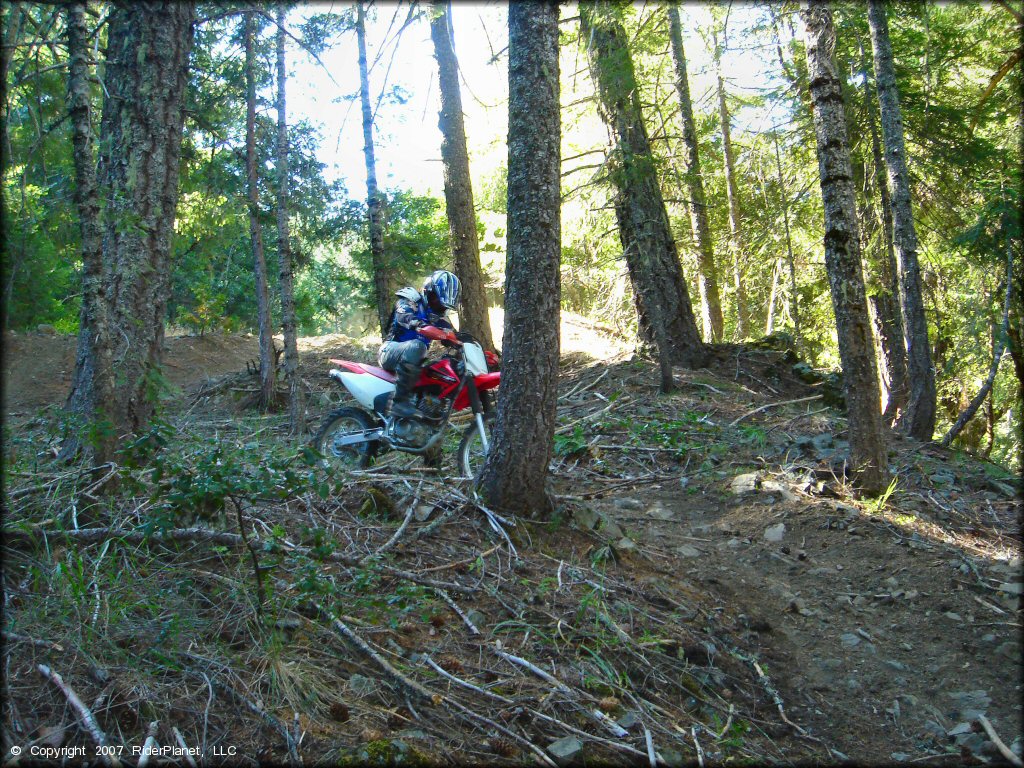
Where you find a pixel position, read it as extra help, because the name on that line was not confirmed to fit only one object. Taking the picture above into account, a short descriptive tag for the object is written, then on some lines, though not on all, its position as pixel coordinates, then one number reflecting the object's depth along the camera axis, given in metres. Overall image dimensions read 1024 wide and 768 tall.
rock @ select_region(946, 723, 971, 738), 3.69
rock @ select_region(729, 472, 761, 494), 7.05
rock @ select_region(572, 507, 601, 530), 5.50
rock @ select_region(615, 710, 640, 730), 3.39
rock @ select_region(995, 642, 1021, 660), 4.28
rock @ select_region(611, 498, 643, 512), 7.05
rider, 7.14
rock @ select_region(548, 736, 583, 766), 3.04
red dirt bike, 6.95
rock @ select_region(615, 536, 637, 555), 5.42
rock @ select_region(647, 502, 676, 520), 6.79
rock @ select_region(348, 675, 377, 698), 3.25
